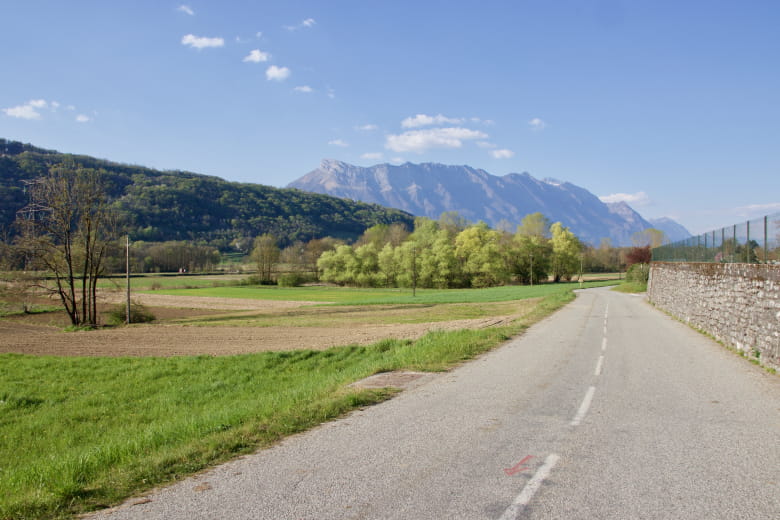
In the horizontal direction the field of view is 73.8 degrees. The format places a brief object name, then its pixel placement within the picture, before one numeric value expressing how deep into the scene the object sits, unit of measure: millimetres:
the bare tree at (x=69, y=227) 40094
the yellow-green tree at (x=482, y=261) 97562
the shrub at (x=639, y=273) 69562
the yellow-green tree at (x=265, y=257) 116812
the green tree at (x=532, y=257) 106500
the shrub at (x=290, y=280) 112625
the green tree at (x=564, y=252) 109938
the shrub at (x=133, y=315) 45169
